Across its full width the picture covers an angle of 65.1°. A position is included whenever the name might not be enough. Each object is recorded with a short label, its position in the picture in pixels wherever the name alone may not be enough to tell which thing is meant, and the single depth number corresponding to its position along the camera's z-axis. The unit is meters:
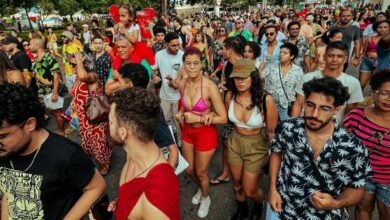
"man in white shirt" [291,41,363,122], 3.35
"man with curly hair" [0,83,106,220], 1.82
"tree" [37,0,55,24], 35.19
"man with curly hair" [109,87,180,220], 1.60
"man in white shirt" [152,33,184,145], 5.06
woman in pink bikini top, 3.31
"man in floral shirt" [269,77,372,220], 2.06
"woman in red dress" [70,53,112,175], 4.30
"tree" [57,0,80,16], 41.87
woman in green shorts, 3.07
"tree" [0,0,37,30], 25.10
